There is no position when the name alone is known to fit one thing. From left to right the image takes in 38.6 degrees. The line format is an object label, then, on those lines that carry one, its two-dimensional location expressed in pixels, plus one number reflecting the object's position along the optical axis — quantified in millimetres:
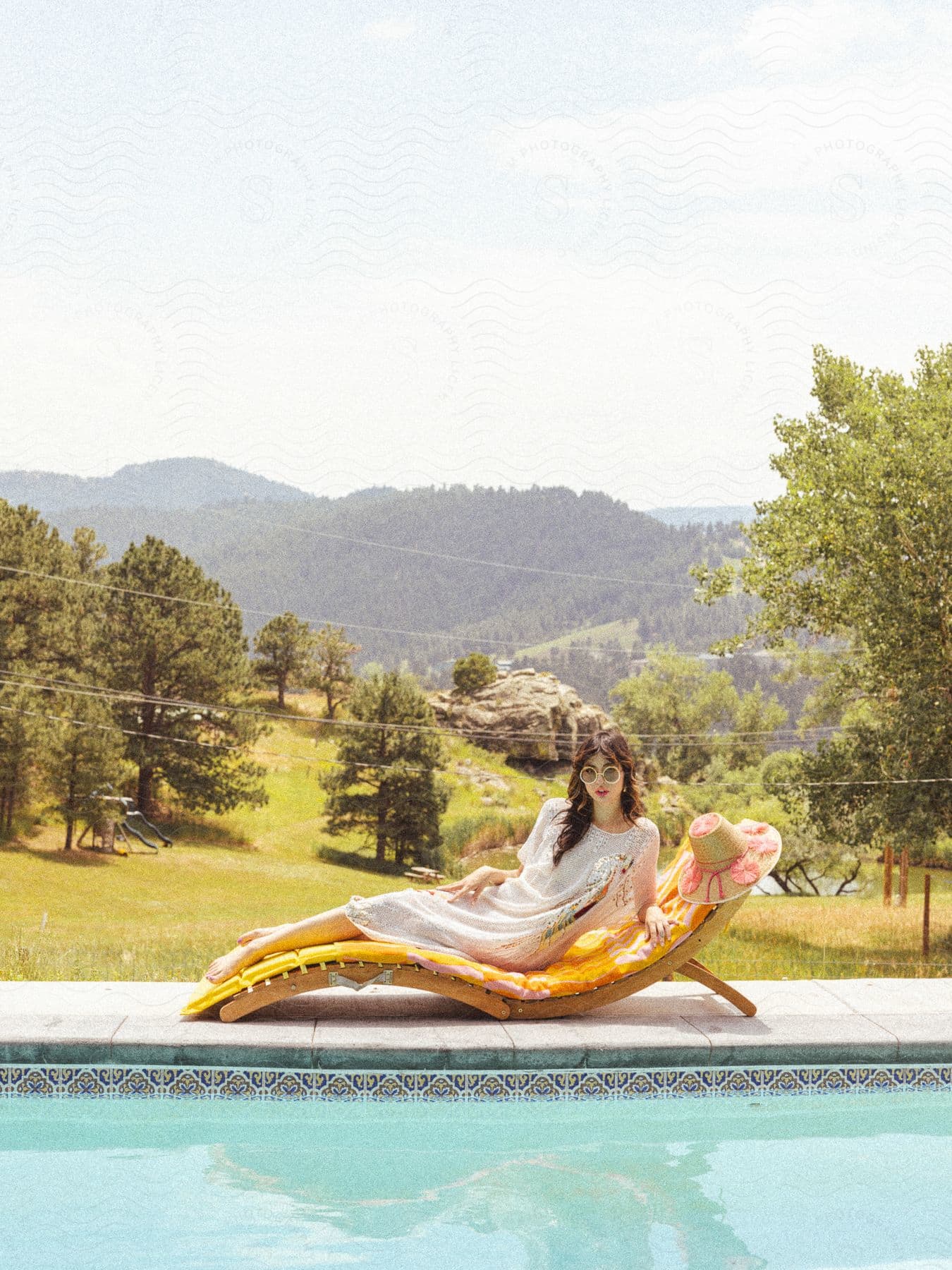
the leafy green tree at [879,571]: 13156
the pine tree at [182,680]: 25500
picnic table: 26016
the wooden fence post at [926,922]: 15117
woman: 5023
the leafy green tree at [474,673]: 30234
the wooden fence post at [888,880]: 19953
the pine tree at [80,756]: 24266
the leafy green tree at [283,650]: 27625
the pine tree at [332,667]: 28312
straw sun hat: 4867
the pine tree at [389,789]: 26484
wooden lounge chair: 4898
